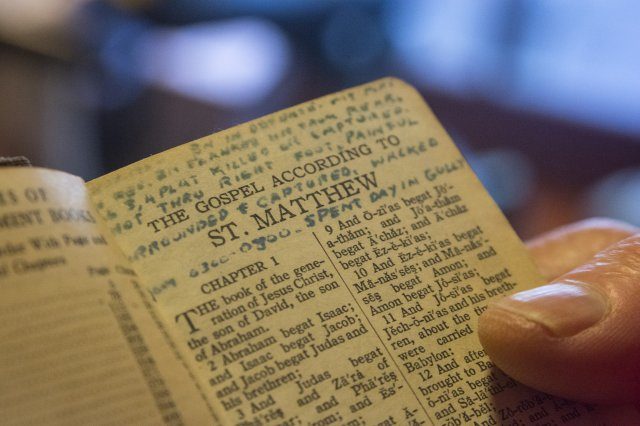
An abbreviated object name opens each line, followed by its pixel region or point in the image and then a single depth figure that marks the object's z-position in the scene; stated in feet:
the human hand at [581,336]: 0.80
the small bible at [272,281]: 0.75
